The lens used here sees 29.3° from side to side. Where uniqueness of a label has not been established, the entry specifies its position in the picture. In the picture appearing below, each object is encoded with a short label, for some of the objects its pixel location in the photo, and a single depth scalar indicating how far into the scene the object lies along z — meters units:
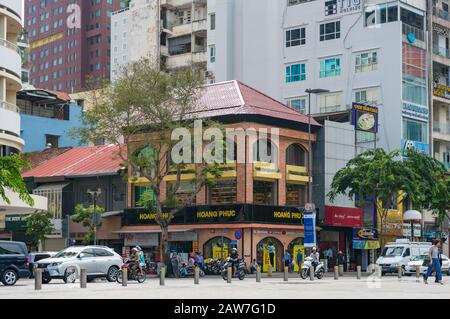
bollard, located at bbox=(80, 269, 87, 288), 29.67
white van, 45.98
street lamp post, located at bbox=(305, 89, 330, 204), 51.54
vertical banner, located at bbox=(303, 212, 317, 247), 51.34
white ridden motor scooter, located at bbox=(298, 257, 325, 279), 40.04
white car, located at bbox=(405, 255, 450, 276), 43.20
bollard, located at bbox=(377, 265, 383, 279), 41.61
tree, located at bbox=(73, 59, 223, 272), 45.03
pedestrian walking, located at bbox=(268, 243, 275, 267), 52.91
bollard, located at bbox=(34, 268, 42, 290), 28.38
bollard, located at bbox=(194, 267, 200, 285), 33.94
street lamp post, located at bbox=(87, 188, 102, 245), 51.58
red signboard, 57.50
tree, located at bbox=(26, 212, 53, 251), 59.59
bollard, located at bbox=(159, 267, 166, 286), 32.88
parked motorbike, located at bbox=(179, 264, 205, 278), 45.78
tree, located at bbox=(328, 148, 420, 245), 52.41
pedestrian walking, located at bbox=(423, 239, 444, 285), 31.16
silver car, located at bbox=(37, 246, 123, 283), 36.62
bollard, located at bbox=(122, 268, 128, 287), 31.57
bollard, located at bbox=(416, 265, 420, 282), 35.64
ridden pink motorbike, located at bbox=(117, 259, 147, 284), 35.34
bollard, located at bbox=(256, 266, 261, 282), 35.75
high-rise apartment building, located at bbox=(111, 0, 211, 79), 89.38
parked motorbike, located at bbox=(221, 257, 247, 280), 39.91
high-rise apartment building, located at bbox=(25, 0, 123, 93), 142.25
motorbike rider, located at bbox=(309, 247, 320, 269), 41.72
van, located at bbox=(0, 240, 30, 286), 32.75
